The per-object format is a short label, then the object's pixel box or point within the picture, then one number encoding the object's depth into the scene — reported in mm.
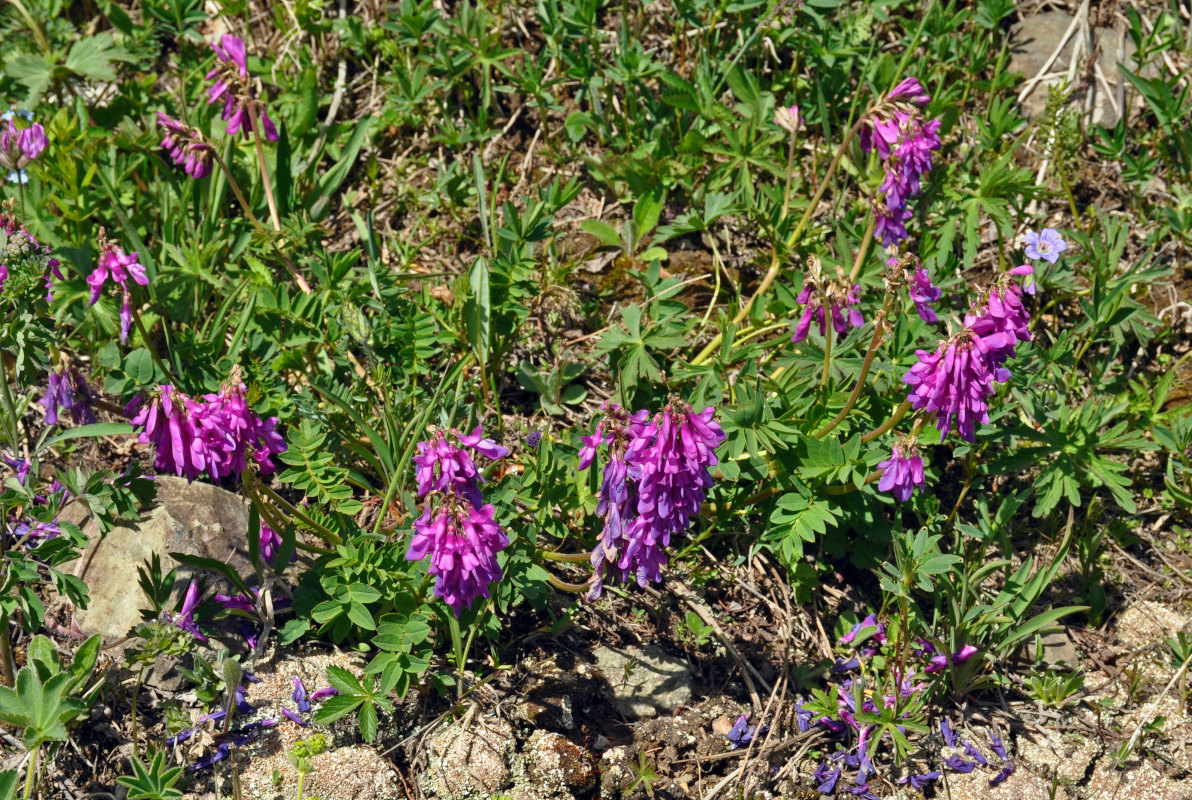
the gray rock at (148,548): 3521
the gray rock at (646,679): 3555
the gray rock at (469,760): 3229
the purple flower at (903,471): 3227
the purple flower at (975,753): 3484
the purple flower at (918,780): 3408
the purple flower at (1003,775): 3445
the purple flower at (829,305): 3566
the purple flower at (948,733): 3514
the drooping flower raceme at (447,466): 3035
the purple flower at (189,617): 3400
